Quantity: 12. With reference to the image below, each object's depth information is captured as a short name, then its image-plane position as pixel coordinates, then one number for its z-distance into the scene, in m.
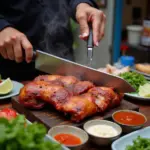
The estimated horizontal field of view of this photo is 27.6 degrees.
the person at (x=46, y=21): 1.78
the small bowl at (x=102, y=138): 1.11
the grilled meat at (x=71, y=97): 1.25
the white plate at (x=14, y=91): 1.56
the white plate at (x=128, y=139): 1.11
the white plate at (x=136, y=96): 1.56
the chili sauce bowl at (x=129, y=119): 1.22
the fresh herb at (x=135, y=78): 1.74
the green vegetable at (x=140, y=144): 1.08
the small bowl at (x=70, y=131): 1.10
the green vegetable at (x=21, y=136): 0.74
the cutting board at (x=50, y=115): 1.25
